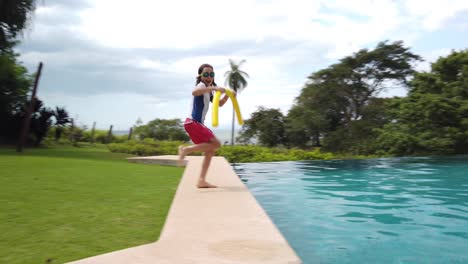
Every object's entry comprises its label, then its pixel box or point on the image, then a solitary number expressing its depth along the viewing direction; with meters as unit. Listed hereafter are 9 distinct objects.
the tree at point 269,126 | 32.97
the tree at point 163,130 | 38.75
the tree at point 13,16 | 16.83
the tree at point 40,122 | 20.61
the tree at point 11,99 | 20.77
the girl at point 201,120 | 5.05
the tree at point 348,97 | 28.20
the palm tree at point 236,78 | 44.81
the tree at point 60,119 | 24.45
